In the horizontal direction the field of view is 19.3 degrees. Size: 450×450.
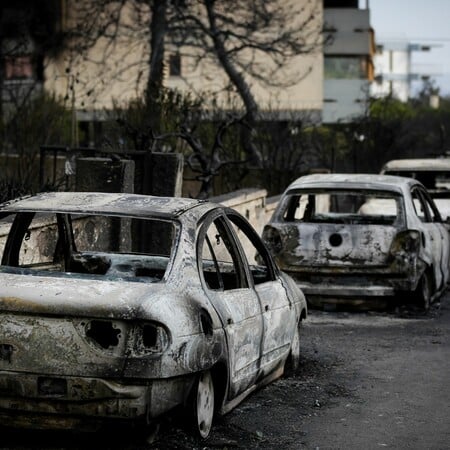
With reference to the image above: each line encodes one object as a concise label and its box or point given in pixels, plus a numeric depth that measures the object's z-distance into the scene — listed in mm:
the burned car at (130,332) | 7055
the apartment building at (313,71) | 58256
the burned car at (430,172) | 20170
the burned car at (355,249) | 14539
